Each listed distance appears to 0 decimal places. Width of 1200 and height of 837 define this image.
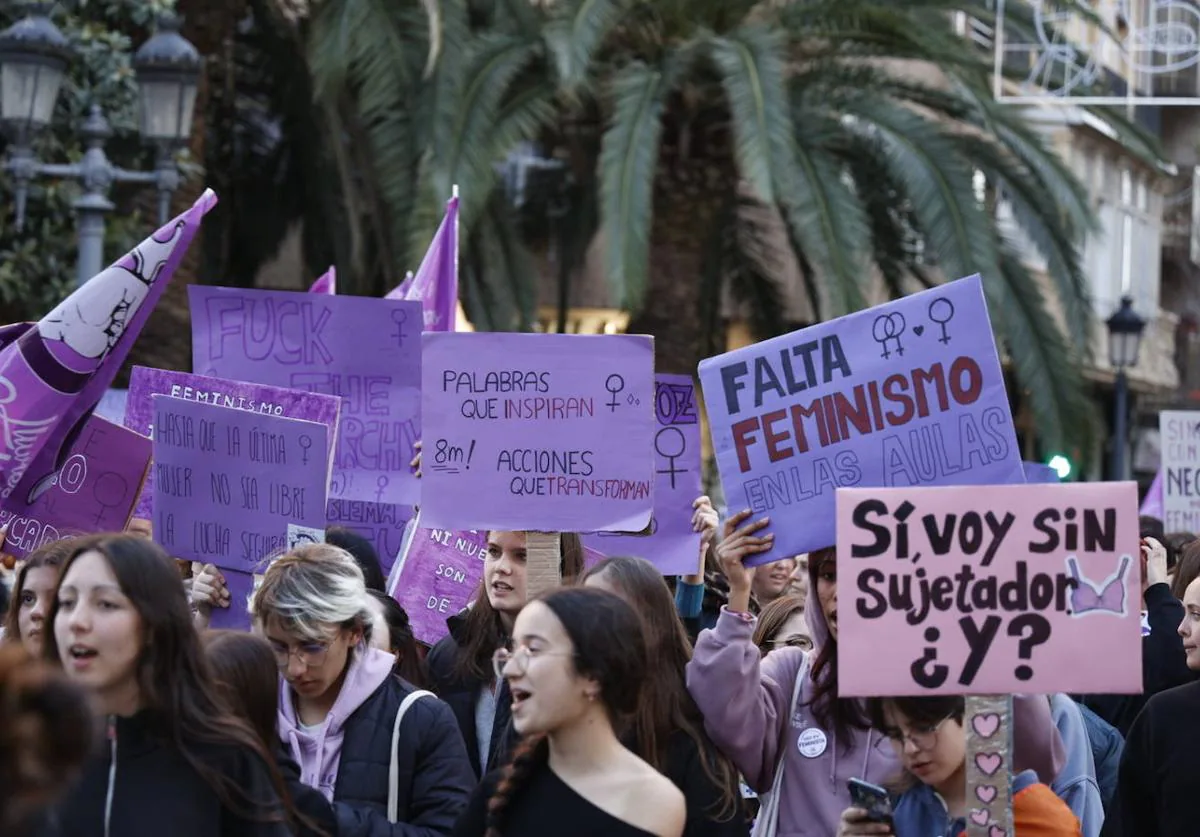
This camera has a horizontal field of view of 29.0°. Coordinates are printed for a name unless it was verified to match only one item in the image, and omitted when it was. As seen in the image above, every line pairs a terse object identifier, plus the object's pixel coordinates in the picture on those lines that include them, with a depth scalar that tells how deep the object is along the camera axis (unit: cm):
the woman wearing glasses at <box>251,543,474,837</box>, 543
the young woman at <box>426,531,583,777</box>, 631
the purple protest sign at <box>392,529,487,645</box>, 790
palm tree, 1627
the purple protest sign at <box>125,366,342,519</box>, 789
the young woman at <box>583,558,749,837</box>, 503
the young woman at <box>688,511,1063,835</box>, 528
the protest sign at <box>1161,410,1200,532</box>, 1109
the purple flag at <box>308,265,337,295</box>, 1073
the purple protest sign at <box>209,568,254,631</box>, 700
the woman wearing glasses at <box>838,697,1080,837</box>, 474
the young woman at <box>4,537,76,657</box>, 559
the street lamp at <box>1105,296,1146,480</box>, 2422
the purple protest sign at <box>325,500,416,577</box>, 905
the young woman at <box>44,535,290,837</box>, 424
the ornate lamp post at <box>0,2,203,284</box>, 1228
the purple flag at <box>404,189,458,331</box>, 1050
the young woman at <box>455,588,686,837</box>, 443
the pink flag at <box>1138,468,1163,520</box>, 1341
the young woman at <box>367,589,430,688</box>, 645
